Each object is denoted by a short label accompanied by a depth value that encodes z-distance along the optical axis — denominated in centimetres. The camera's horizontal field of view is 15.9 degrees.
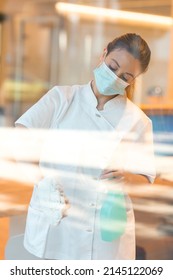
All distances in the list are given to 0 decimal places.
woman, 215
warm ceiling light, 433
